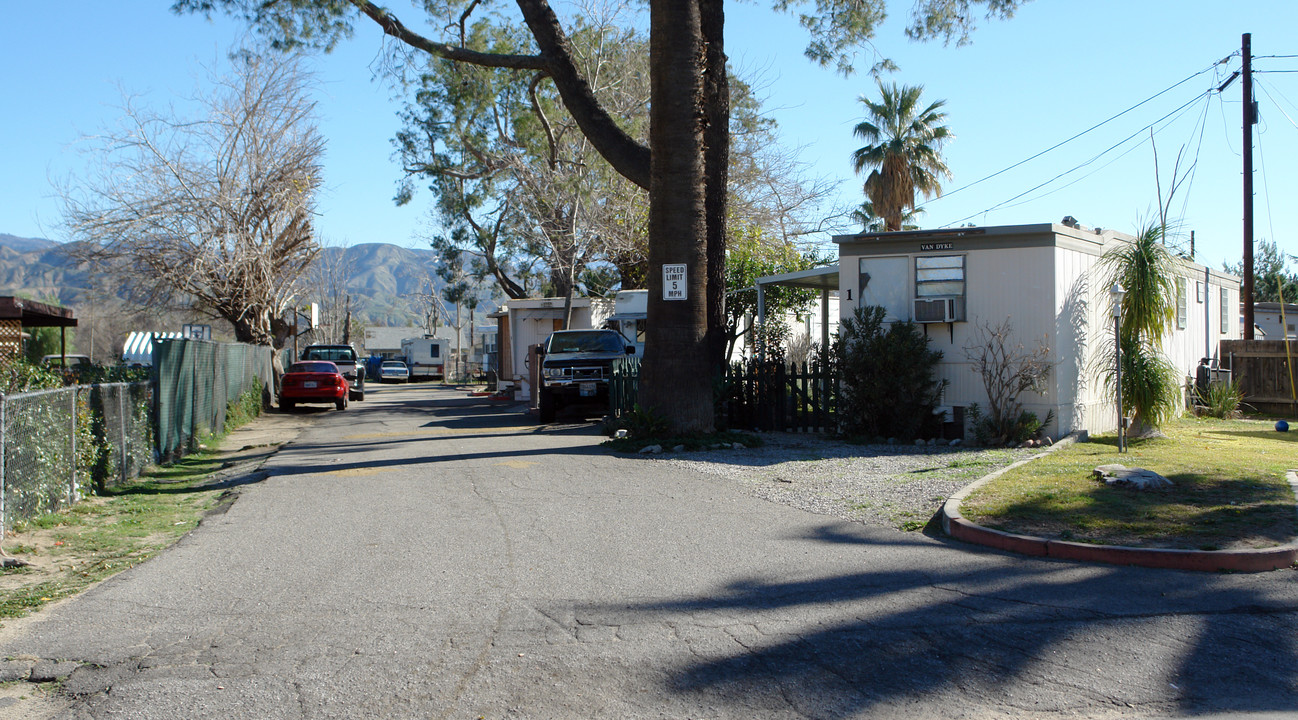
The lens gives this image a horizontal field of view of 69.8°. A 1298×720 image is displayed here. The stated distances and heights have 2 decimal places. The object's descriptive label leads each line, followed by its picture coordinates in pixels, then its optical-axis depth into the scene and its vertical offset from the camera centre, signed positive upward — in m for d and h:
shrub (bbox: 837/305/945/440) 13.30 -0.03
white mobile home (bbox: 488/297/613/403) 27.56 +1.66
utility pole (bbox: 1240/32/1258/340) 20.92 +4.96
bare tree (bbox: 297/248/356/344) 64.69 +6.03
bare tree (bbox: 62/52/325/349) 22.20 +3.62
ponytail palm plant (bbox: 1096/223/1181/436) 12.69 +0.67
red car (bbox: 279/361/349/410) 25.00 -0.26
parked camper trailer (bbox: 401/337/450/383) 60.69 +1.15
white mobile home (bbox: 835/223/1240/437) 12.98 +1.22
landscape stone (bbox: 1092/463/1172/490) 8.73 -0.97
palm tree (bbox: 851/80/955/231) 28.59 +6.85
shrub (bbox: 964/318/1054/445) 12.75 -0.06
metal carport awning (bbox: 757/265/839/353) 16.11 +1.76
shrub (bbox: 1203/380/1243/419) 17.25 -0.47
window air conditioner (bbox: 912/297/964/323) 13.38 +0.95
